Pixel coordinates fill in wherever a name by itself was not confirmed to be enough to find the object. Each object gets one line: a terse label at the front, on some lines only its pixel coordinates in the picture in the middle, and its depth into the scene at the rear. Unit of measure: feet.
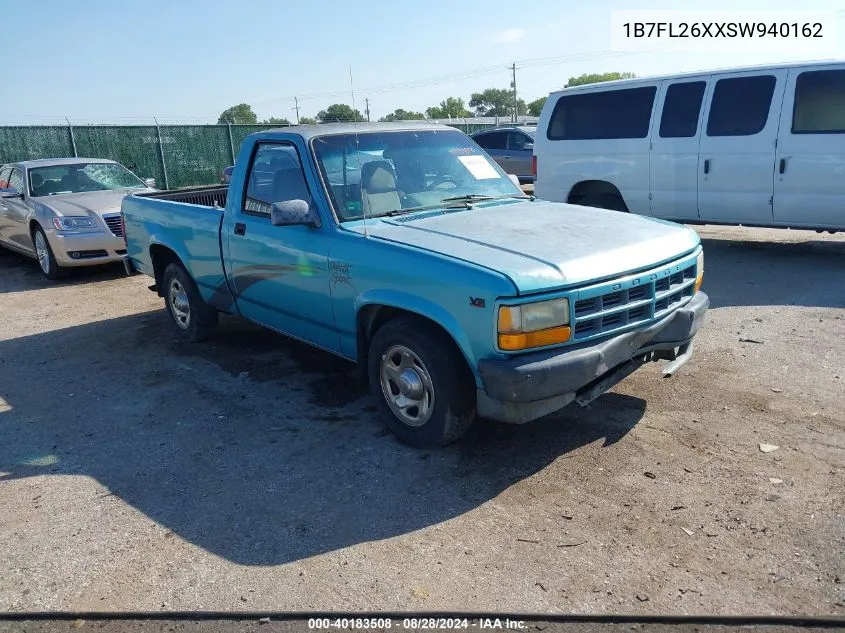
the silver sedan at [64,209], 30.68
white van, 26.08
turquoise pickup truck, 11.48
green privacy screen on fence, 62.13
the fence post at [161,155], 70.33
